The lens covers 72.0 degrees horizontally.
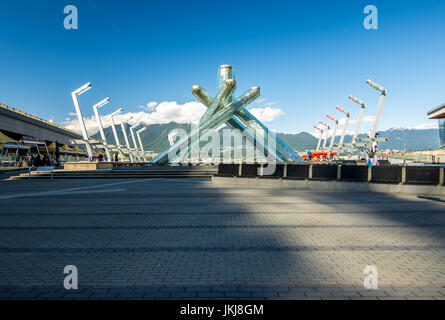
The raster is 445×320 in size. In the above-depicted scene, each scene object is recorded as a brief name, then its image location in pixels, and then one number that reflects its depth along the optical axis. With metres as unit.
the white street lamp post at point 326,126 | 77.81
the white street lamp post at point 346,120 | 60.88
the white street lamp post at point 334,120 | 71.00
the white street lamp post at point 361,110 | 50.63
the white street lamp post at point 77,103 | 30.91
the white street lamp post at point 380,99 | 41.94
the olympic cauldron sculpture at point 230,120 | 36.22
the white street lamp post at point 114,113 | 50.81
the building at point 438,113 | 39.62
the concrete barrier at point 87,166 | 25.64
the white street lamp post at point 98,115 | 38.82
